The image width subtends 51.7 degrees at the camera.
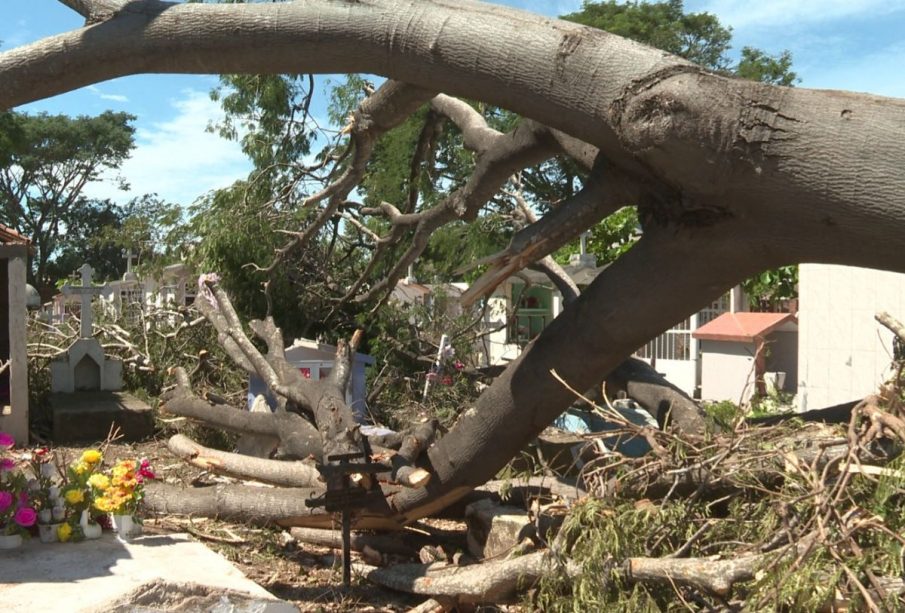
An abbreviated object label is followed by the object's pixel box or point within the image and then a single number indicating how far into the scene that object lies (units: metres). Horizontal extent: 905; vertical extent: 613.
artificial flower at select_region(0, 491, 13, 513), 4.99
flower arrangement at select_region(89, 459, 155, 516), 5.33
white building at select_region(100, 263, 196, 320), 14.31
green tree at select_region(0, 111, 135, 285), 43.22
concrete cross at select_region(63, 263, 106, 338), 12.69
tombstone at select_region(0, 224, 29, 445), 11.12
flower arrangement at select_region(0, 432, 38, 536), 5.05
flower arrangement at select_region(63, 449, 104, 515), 5.25
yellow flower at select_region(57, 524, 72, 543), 5.15
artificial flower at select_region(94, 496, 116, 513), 5.32
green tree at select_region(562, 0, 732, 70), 26.56
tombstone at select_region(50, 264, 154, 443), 11.34
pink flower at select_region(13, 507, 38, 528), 5.06
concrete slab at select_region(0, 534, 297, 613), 4.03
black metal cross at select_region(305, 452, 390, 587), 5.41
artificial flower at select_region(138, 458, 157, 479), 5.83
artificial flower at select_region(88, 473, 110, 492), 5.34
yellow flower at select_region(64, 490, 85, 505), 5.22
